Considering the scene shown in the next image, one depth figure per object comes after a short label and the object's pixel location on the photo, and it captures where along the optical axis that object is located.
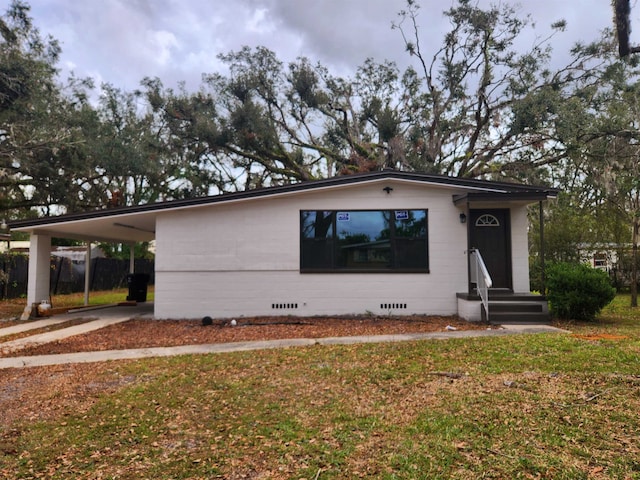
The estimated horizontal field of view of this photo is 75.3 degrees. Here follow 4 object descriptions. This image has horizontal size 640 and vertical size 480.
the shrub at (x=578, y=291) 8.21
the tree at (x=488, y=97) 16.67
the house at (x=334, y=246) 9.37
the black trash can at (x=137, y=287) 14.18
